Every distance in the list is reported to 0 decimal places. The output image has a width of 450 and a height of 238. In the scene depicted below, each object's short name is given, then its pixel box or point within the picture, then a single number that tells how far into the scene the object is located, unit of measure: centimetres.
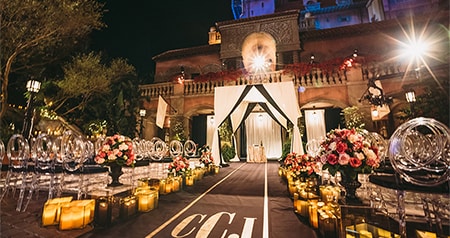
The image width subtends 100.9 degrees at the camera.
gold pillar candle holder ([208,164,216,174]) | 530
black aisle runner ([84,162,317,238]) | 174
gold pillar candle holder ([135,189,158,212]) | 226
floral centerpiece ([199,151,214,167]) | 531
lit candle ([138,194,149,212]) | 226
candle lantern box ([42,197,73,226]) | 186
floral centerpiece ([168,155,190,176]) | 376
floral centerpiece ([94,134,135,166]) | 284
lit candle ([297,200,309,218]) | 201
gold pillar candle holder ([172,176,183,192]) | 326
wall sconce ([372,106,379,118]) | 733
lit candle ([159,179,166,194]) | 308
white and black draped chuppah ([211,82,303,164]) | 585
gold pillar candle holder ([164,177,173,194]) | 313
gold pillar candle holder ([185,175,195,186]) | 377
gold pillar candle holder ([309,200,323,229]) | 175
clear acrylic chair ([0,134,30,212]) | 279
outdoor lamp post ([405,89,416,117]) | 593
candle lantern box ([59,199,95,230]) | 177
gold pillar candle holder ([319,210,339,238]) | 150
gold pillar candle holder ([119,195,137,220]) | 204
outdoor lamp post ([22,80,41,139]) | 510
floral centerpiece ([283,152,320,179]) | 321
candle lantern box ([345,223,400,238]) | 121
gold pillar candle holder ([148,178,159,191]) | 304
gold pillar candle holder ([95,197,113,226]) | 186
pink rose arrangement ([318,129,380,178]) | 175
